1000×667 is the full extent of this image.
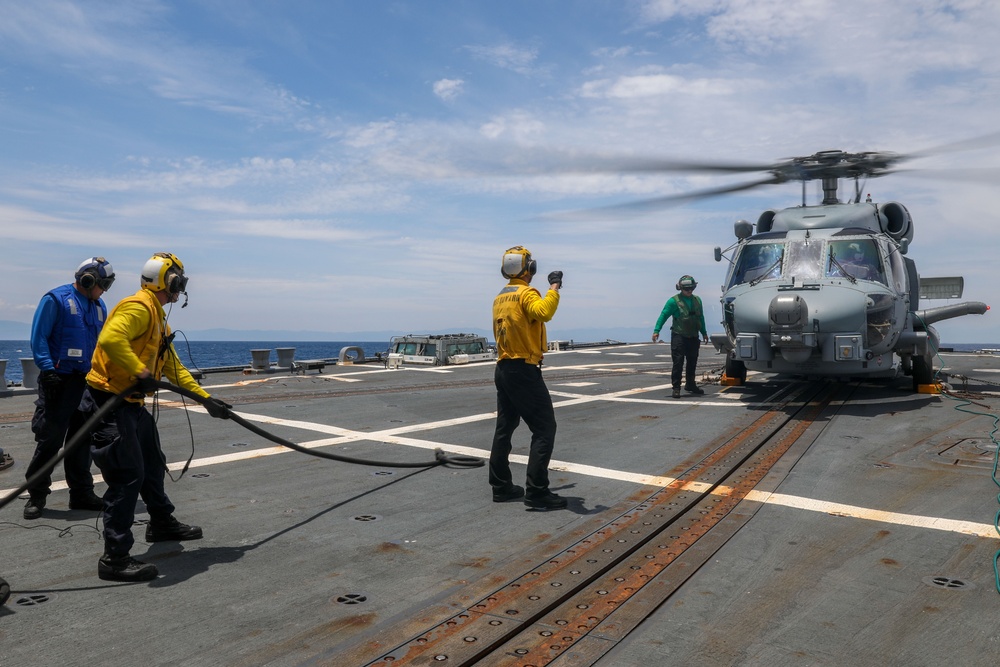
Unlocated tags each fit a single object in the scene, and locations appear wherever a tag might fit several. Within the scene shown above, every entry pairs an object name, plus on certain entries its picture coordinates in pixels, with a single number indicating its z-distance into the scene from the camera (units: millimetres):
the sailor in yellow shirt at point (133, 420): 4066
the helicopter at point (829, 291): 9945
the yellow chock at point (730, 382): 13359
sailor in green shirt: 12109
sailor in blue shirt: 5445
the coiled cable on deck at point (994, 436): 4160
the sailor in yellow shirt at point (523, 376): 5570
